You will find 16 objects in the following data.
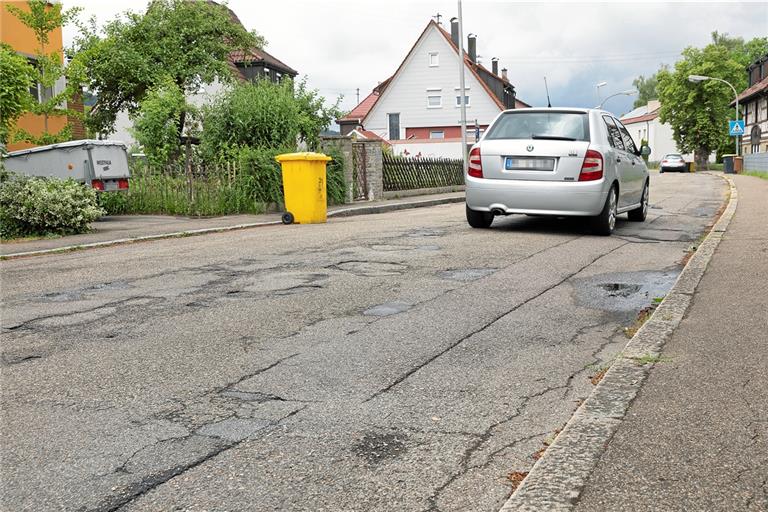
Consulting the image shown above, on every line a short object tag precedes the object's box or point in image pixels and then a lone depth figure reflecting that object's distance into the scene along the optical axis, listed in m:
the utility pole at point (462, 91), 30.86
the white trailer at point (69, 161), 16.25
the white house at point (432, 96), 64.38
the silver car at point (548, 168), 10.76
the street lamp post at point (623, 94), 60.92
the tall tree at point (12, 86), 15.05
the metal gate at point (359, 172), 21.67
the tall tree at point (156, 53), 29.42
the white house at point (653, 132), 114.81
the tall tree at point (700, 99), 74.25
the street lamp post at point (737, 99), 58.31
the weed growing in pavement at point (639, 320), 5.37
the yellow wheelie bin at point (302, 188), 14.70
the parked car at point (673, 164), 66.56
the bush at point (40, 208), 12.66
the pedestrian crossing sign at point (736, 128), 49.88
